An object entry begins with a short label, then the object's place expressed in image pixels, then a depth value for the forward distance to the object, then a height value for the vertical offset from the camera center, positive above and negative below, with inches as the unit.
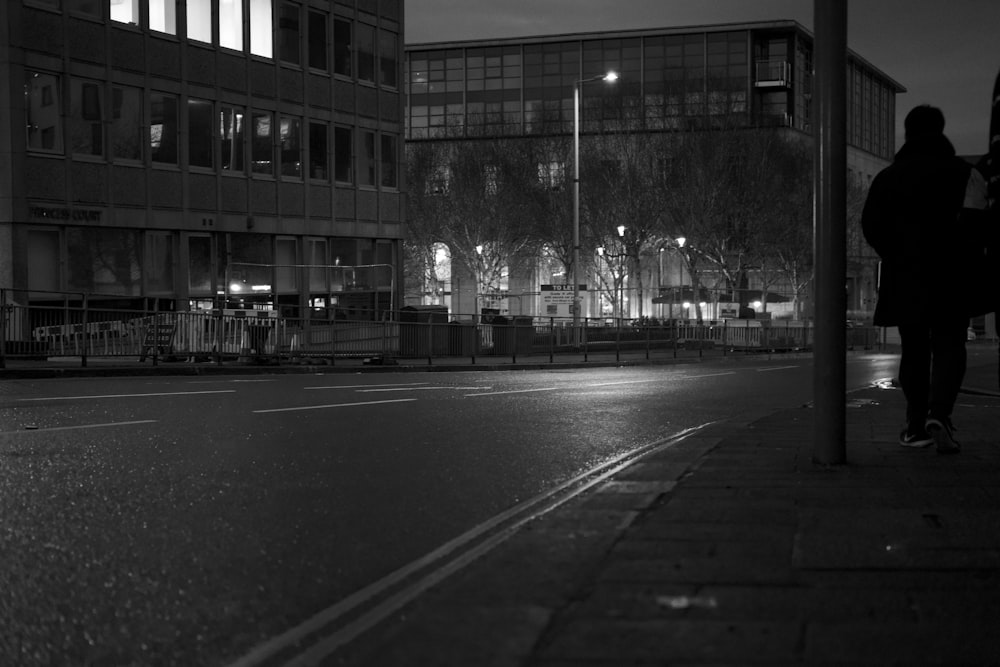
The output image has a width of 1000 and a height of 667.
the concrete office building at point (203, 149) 1230.3 +168.9
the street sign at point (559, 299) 1706.4 +0.5
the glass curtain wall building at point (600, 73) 3555.6 +680.7
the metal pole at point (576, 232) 1704.0 +99.9
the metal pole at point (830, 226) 262.8 +15.1
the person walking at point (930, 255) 277.1 +9.5
